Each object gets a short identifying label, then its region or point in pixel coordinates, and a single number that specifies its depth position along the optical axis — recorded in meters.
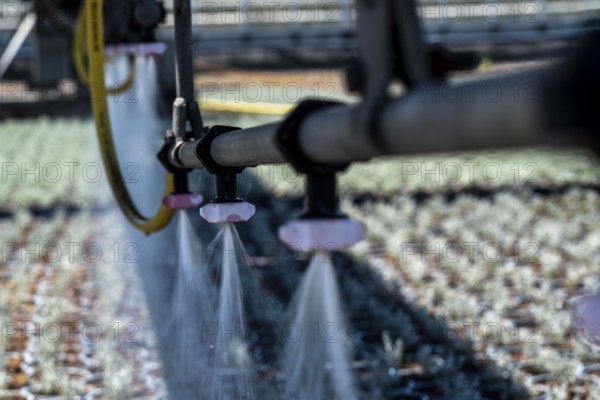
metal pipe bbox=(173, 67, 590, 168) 2.09
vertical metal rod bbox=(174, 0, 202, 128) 5.50
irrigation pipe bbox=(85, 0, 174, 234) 6.96
